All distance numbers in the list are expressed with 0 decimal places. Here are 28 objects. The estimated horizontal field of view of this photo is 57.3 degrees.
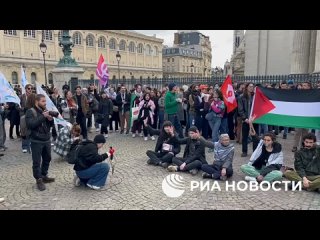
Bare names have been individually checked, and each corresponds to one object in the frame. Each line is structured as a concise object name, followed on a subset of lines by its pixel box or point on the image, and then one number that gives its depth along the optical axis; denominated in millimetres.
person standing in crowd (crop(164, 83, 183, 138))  10016
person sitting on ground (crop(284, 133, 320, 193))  5879
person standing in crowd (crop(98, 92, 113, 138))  11258
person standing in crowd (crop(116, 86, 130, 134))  11836
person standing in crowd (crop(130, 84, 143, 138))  11305
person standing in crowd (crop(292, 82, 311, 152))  8594
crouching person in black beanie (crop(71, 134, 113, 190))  5930
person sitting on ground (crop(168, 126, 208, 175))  6957
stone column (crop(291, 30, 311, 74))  20859
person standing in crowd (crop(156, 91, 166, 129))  11156
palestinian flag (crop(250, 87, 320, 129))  6840
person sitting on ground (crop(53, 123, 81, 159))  7626
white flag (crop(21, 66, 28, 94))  10764
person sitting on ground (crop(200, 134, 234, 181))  6574
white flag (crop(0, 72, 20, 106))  8531
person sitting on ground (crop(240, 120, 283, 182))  6205
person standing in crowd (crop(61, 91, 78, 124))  10348
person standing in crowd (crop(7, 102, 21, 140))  10280
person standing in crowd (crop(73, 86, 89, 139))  10305
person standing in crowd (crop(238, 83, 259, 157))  9031
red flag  9086
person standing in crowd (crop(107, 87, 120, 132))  12047
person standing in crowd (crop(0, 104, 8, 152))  9008
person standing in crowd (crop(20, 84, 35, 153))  8867
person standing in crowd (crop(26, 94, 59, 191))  5879
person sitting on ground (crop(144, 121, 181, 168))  7543
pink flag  15508
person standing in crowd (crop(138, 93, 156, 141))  10805
